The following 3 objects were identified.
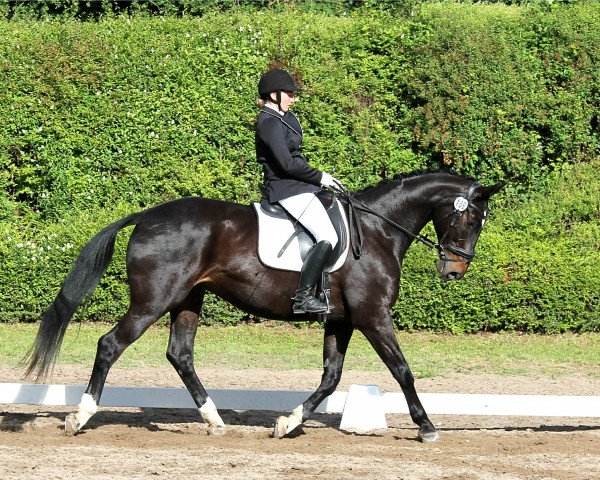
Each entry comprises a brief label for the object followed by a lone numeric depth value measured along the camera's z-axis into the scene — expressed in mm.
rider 14492
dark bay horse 14359
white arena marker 15242
